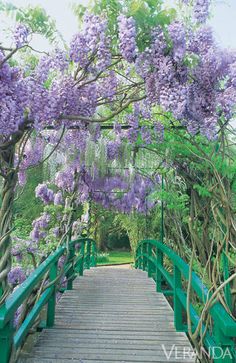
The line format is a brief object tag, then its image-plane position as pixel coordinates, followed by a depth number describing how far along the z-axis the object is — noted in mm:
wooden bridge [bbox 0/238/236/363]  2141
